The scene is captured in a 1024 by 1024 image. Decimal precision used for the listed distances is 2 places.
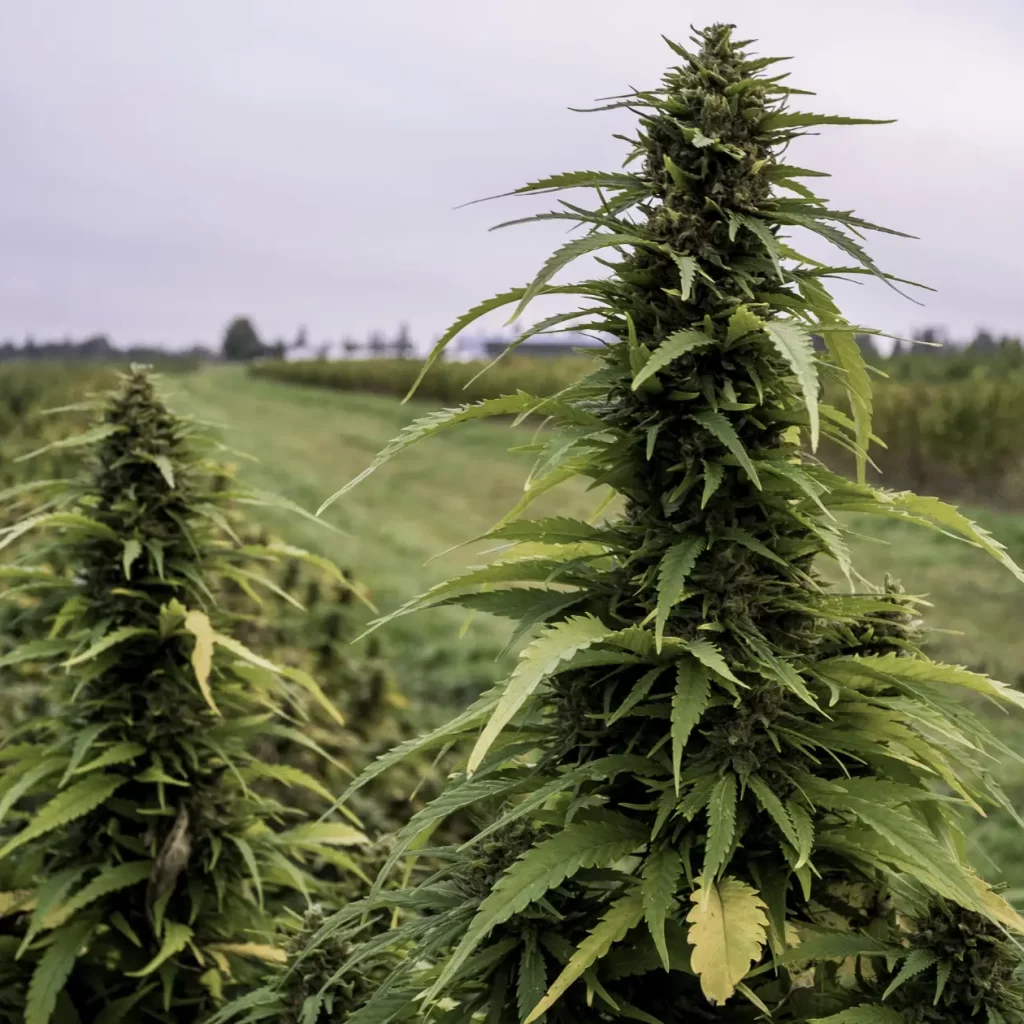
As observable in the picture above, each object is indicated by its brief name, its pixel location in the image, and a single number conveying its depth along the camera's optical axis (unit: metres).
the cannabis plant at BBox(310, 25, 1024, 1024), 1.45
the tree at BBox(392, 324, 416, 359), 45.00
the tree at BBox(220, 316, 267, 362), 72.81
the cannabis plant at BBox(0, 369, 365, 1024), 2.62
